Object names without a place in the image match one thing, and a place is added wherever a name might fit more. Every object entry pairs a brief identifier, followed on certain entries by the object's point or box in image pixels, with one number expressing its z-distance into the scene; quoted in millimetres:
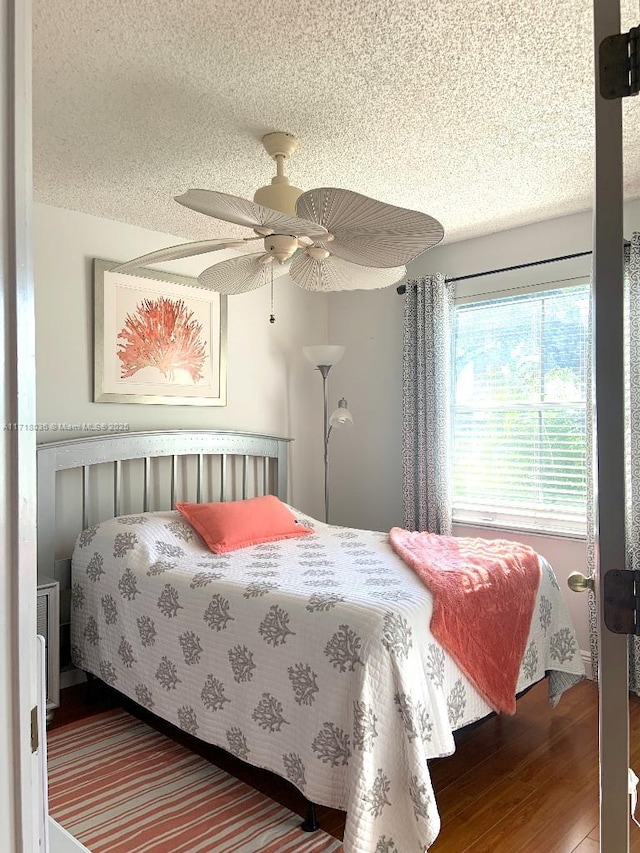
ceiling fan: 1913
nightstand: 2850
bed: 1910
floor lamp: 4163
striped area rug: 2049
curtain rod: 3602
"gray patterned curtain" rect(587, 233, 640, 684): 2884
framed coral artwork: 3559
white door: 979
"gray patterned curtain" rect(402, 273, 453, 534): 4004
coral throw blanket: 2287
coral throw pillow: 3219
